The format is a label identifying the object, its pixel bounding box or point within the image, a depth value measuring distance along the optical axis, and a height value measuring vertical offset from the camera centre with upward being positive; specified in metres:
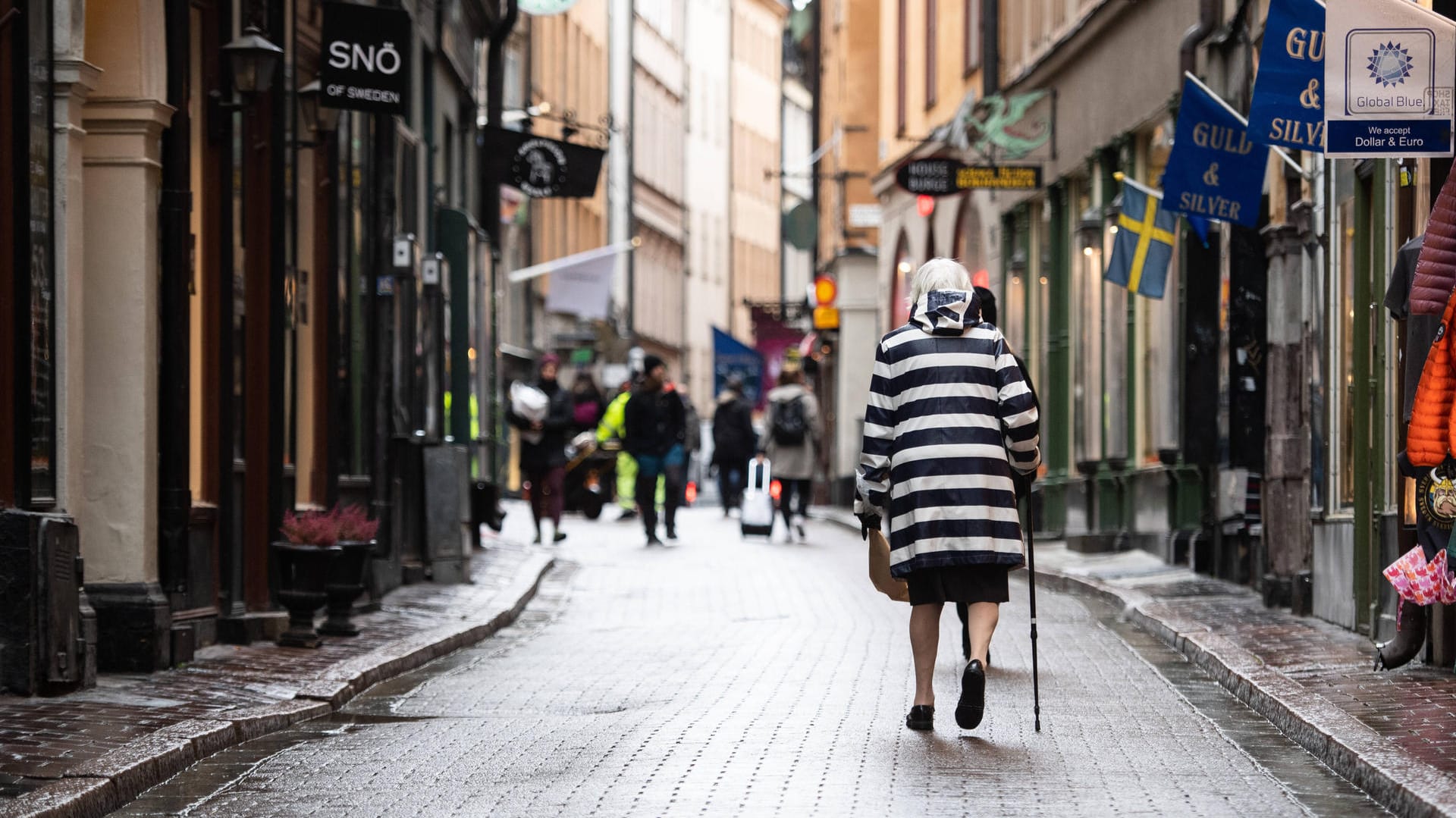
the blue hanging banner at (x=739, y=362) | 57.09 +1.40
